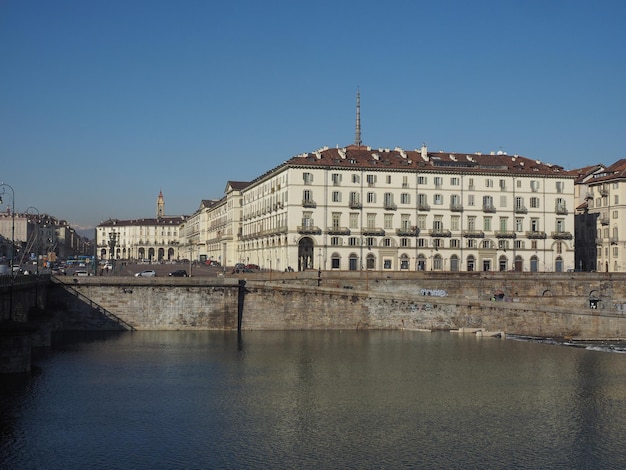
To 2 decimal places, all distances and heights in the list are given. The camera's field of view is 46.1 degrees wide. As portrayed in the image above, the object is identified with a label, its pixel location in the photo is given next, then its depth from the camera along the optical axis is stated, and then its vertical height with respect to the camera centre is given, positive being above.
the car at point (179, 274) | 90.81 -0.48
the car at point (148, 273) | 90.21 -0.39
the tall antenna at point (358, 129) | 144.75 +28.07
